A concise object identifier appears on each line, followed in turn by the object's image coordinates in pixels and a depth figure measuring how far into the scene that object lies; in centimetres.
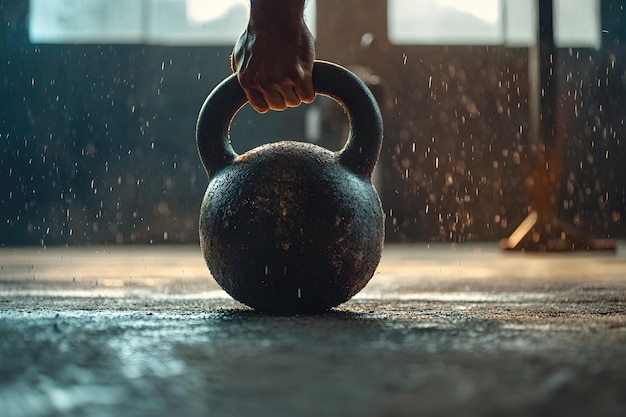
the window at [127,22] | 1048
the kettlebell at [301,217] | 174
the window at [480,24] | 1067
